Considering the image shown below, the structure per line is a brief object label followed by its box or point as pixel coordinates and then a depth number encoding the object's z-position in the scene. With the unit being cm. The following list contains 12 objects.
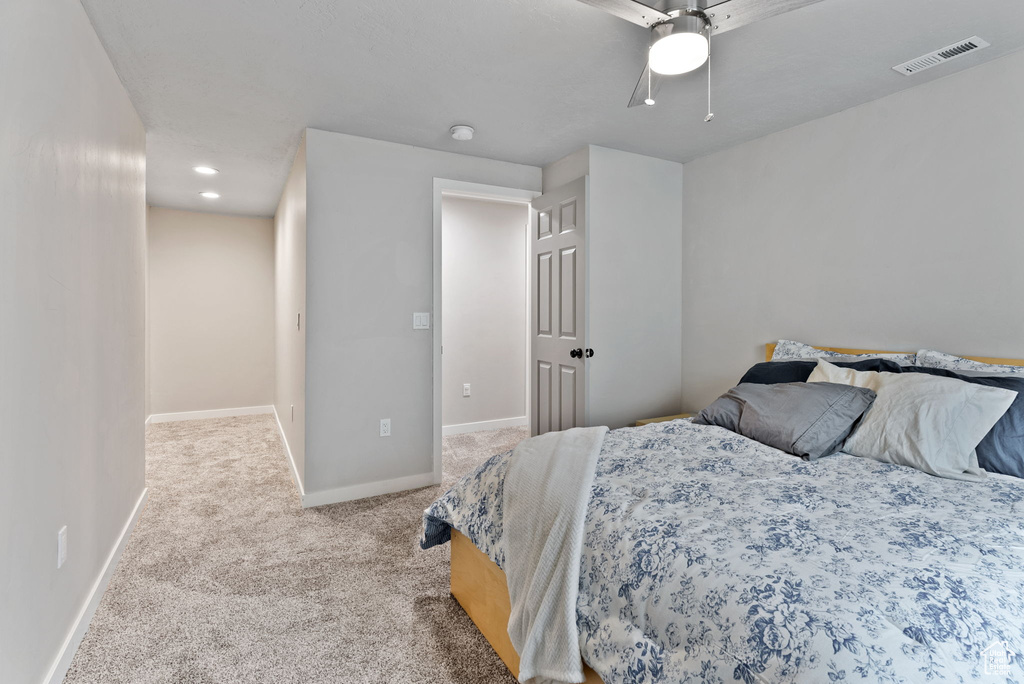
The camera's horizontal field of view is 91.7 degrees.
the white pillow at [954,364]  199
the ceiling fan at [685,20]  162
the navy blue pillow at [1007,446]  168
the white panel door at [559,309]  332
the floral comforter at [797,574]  85
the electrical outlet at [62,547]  161
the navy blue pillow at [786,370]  229
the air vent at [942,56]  207
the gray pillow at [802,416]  192
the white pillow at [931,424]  170
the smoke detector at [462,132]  298
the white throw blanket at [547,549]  128
